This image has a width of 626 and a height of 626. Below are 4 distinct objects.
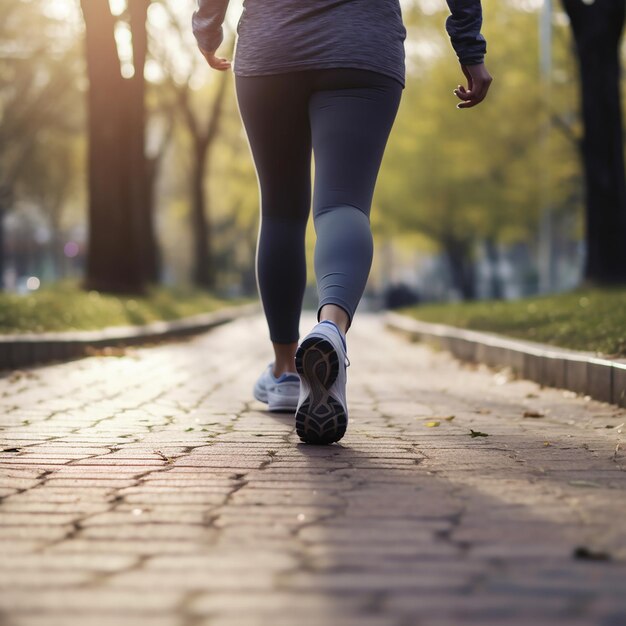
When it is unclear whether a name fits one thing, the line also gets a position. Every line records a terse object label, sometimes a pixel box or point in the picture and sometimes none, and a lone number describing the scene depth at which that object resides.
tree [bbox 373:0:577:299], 28.72
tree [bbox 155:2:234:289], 28.88
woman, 4.21
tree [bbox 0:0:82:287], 29.64
